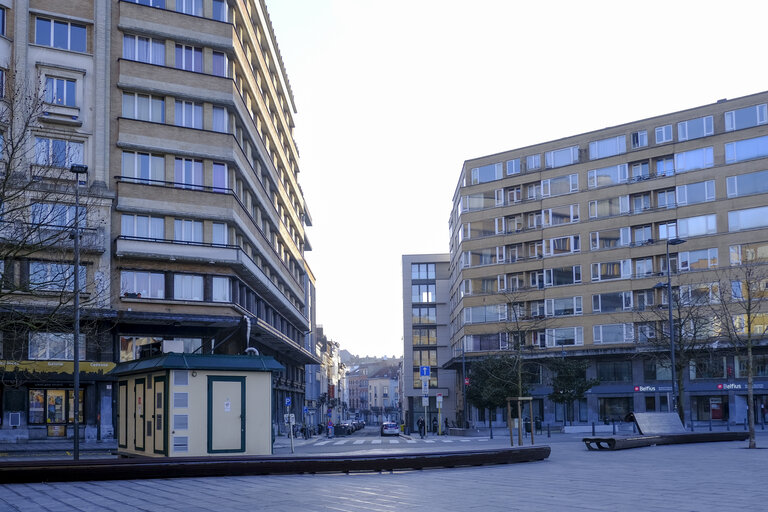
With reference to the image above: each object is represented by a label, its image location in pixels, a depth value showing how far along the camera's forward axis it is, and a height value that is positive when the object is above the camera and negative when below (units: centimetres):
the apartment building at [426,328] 10444 +287
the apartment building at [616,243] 6153 +863
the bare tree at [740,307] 5418 +272
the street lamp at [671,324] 4282 +111
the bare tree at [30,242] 2062 +376
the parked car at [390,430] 7212 -709
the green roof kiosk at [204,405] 2114 -139
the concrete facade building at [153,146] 4250 +1124
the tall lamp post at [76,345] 2741 +38
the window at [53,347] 4100 +42
